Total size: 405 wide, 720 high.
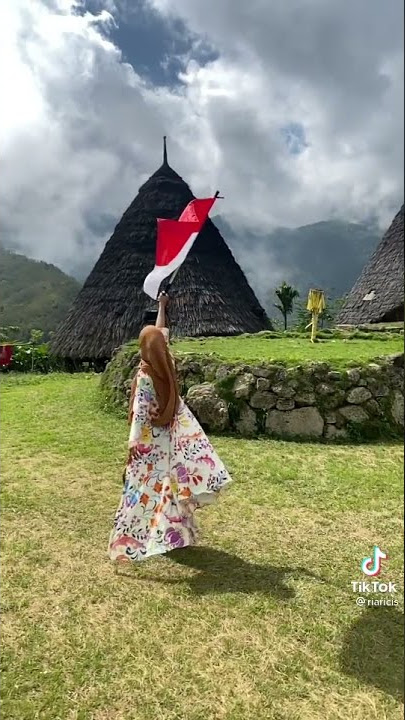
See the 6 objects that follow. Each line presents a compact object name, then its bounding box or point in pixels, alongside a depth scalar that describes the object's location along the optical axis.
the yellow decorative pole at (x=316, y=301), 10.09
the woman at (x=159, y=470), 3.22
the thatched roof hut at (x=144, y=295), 15.46
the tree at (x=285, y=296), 28.50
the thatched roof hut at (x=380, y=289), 14.23
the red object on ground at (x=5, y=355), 15.15
